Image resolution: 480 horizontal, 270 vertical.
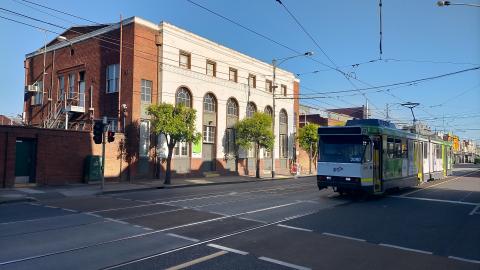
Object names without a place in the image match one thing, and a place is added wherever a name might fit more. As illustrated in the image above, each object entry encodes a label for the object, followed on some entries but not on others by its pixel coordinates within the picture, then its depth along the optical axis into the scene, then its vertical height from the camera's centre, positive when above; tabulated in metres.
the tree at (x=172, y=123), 23.36 +1.78
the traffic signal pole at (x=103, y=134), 19.97 +0.89
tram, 15.60 -0.17
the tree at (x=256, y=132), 31.66 +1.67
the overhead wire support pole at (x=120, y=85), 26.20 +4.54
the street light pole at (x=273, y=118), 33.06 +3.00
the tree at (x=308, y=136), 40.28 +1.74
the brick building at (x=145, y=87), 26.17 +5.08
